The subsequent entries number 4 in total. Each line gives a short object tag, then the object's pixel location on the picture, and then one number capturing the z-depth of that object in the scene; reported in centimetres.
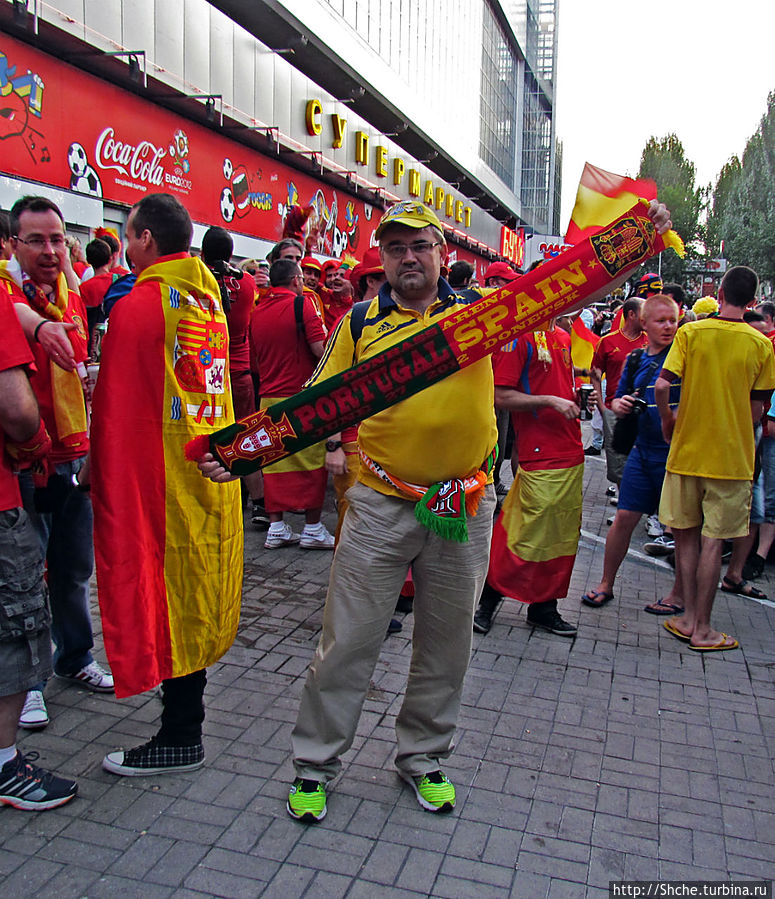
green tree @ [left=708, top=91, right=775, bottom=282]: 4297
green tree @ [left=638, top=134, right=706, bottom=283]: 5398
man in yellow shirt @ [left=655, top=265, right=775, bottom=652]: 448
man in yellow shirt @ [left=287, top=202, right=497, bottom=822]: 274
